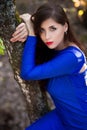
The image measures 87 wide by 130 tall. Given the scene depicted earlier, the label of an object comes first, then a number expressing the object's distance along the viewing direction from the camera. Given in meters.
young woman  2.89
